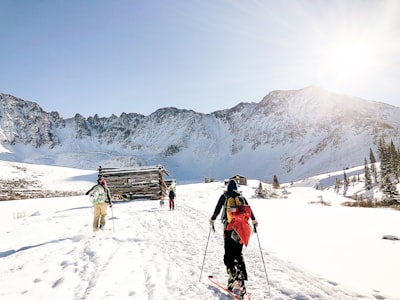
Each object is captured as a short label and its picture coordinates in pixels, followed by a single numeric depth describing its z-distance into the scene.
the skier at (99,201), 9.90
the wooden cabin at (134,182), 24.11
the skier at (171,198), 16.84
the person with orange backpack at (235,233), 4.79
